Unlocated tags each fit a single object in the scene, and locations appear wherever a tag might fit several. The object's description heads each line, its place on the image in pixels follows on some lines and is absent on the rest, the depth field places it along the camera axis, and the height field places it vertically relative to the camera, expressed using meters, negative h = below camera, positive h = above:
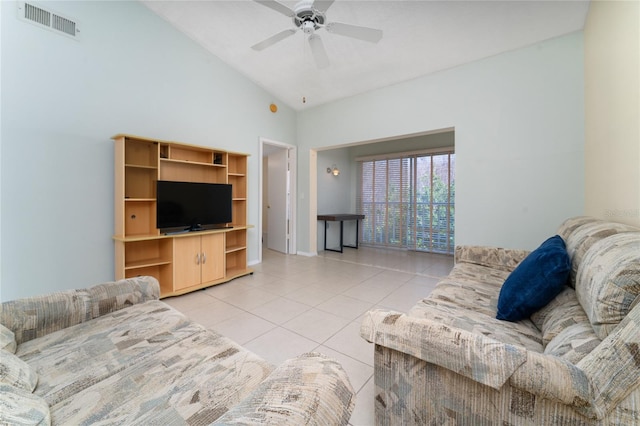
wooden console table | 5.33 -0.13
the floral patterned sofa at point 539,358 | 0.69 -0.50
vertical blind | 5.38 +0.27
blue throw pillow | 1.30 -0.39
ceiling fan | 2.11 +1.77
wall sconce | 5.96 +1.03
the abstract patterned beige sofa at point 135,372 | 0.67 -0.63
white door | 5.34 +0.24
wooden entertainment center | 2.77 -0.25
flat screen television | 2.90 +0.09
